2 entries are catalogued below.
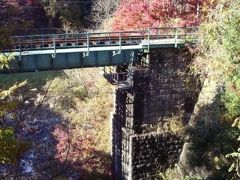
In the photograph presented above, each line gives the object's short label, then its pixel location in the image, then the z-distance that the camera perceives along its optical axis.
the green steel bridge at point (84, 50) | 19.44
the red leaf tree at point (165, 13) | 27.44
